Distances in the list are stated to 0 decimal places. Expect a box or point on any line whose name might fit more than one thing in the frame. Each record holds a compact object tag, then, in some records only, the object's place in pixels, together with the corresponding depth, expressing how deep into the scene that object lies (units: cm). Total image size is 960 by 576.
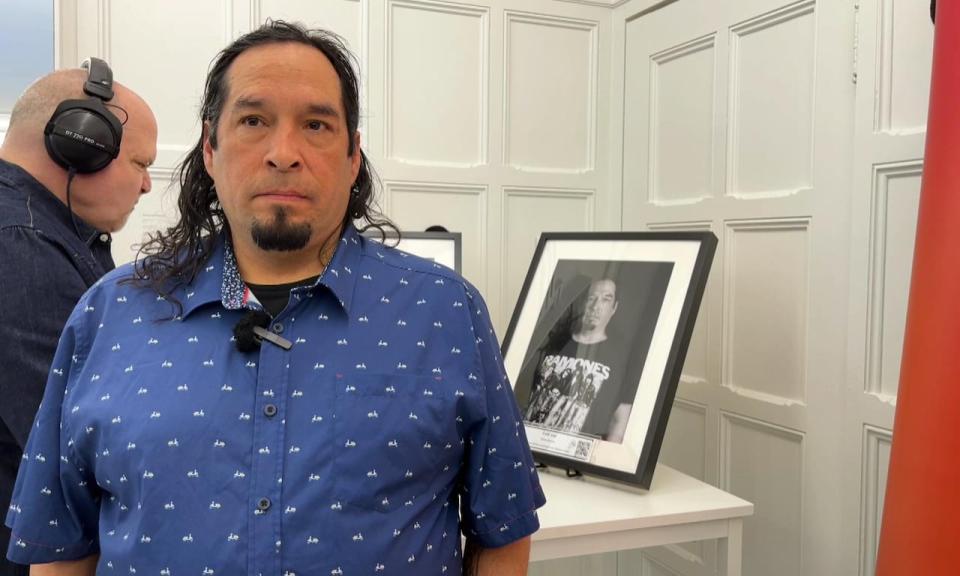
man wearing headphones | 118
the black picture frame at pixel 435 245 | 204
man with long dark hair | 91
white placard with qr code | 166
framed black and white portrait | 162
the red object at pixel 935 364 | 111
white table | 143
